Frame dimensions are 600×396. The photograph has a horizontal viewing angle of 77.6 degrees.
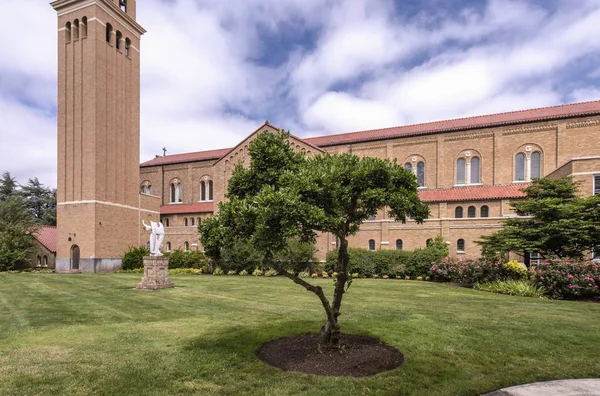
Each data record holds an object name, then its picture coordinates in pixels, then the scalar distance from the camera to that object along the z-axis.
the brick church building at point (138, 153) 32.00
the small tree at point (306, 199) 5.98
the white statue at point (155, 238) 19.33
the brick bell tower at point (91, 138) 33.94
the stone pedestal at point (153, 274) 18.44
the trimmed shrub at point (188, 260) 33.78
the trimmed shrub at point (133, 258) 34.50
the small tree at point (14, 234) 34.34
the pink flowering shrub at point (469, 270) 19.97
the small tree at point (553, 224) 17.91
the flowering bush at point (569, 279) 15.61
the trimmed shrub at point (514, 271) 19.25
